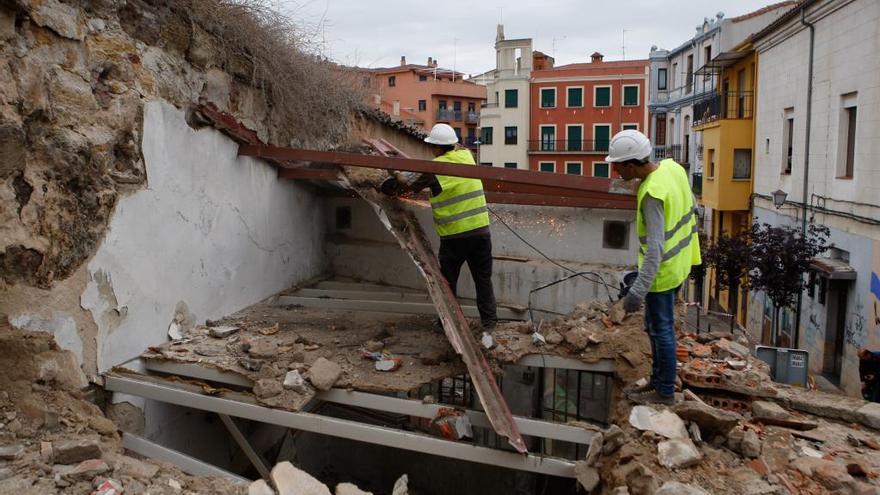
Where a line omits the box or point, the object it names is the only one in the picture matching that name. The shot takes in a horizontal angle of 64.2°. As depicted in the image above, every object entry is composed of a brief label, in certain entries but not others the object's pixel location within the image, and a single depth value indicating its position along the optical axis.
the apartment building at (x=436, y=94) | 47.06
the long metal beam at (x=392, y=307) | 6.47
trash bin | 5.53
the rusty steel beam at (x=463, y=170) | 5.27
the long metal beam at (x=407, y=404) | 4.39
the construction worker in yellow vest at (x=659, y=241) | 4.29
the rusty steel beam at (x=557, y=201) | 6.44
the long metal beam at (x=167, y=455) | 4.27
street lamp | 15.16
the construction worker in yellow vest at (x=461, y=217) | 5.78
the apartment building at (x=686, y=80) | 24.73
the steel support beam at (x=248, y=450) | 5.20
